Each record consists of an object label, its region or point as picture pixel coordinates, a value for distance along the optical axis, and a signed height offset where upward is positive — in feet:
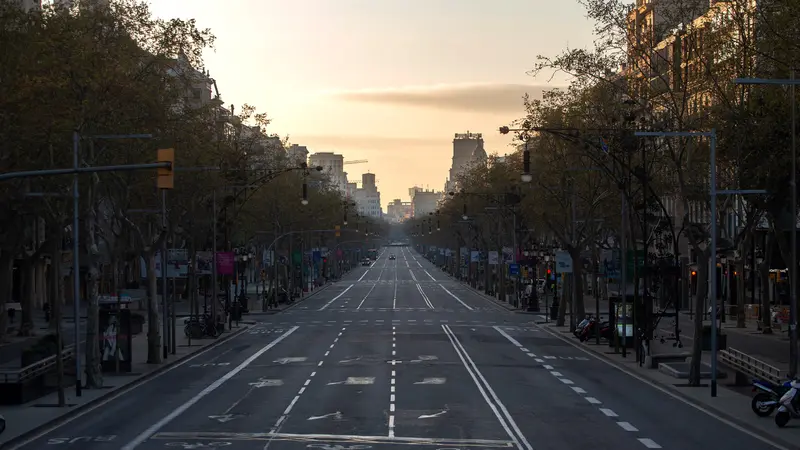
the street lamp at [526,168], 138.85 +9.37
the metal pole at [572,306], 229.45 -12.12
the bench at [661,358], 155.74 -15.34
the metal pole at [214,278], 218.63 -5.20
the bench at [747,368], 116.92 -13.37
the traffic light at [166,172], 86.42 +5.99
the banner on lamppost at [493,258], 376.15 -3.62
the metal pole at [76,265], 120.06 -1.24
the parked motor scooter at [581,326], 210.18 -14.70
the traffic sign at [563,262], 233.55 -3.26
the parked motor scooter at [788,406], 96.48 -13.71
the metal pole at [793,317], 108.88 -7.06
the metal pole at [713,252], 120.67 -0.93
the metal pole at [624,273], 174.50 -4.30
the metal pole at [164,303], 170.71 -7.63
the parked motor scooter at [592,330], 203.62 -15.02
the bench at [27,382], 117.39 -13.24
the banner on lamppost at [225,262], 232.73 -2.16
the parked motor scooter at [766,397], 102.27 -13.85
